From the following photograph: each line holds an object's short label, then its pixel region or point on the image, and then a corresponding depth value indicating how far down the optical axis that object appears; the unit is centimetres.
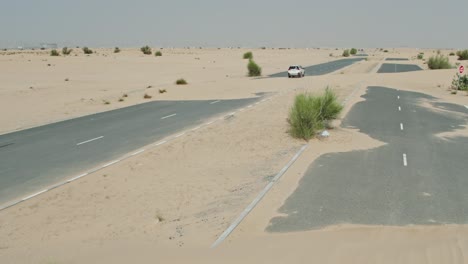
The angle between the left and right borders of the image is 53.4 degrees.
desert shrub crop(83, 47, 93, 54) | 12291
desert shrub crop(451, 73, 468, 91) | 3933
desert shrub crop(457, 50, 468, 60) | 9641
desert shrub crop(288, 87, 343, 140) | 1841
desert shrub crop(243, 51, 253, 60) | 10658
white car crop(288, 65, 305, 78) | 5648
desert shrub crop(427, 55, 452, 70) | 6750
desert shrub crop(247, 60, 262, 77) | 6153
